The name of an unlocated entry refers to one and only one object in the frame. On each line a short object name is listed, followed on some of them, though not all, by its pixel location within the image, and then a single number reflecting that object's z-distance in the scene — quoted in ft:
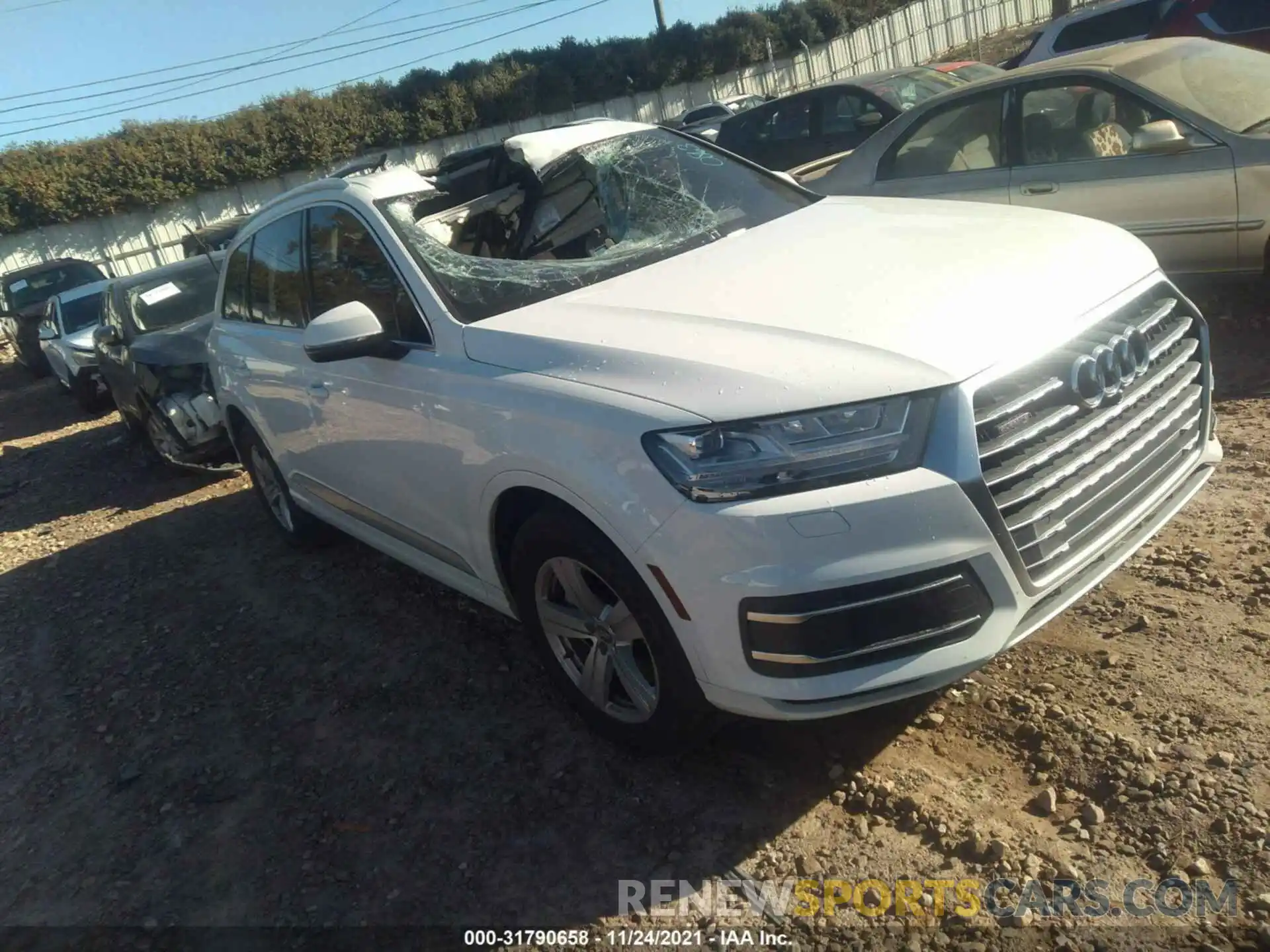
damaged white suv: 8.12
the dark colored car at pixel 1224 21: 30.35
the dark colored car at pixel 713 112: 81.12
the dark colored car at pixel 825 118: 38.34
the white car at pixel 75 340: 41.14
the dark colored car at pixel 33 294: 54.65
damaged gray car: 25.34
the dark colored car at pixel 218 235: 40.90
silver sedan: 17.87
